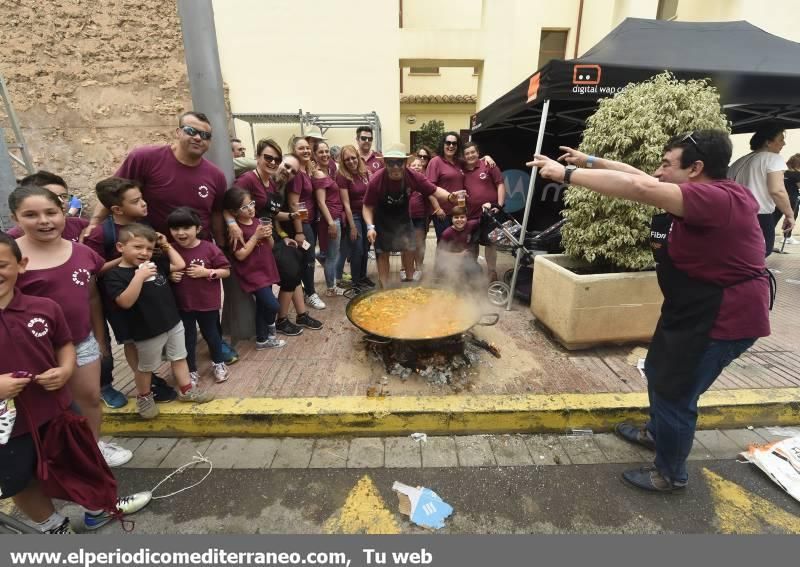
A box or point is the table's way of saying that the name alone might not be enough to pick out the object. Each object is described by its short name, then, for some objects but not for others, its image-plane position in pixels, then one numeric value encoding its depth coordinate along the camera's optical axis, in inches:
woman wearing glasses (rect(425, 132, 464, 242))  225.9
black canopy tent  170.9
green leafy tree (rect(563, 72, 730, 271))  152.1
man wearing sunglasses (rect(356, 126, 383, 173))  249.7
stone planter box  153.2
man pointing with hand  79.5
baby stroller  215.6
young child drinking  107.7
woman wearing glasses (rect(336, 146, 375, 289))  224.1
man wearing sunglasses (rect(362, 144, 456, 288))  200.7
